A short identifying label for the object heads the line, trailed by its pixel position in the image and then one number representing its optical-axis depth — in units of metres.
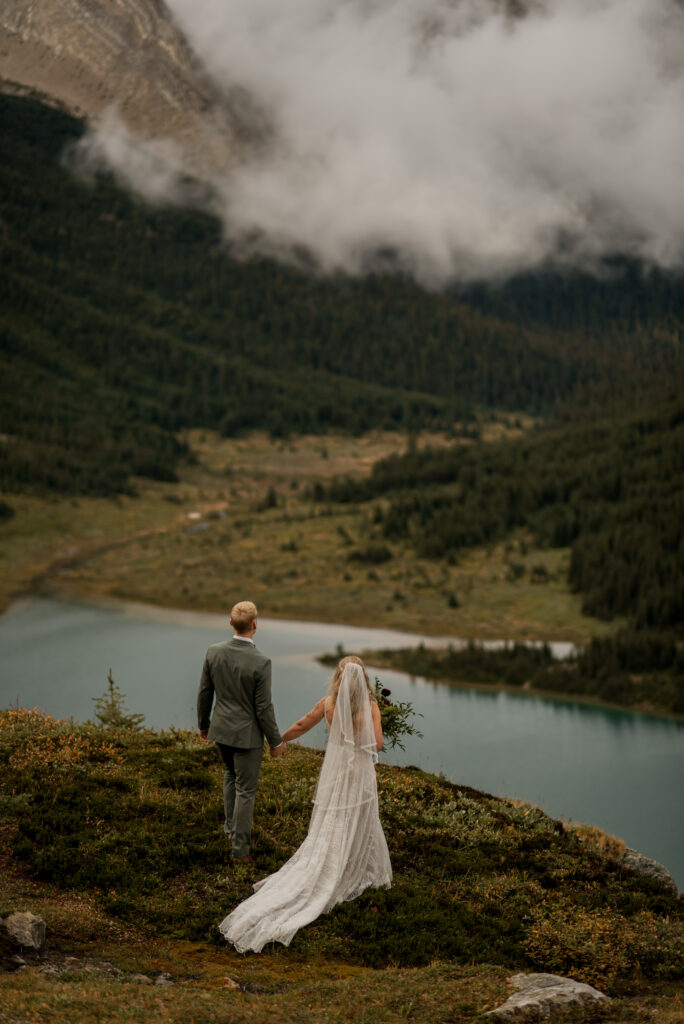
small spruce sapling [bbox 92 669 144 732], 24.64
